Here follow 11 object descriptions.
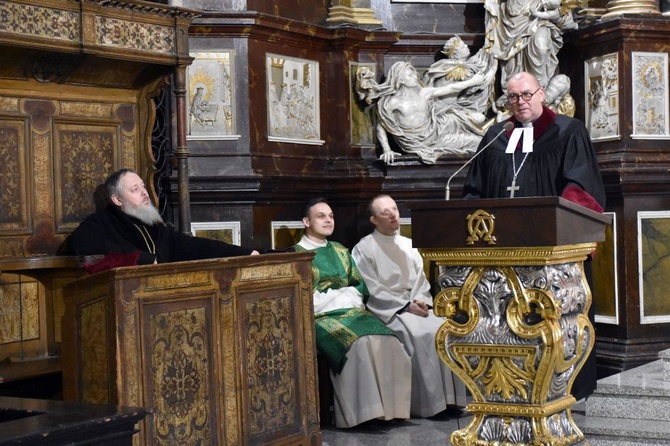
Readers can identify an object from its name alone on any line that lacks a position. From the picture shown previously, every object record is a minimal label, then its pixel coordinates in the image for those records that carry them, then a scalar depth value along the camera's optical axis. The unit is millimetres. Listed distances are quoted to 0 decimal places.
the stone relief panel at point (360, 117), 14968
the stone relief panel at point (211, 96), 13713
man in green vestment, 11926
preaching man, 9954
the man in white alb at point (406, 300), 12492
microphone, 9326
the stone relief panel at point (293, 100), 14210
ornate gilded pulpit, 8084
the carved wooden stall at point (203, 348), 9015
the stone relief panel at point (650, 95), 14196
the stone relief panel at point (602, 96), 14334
